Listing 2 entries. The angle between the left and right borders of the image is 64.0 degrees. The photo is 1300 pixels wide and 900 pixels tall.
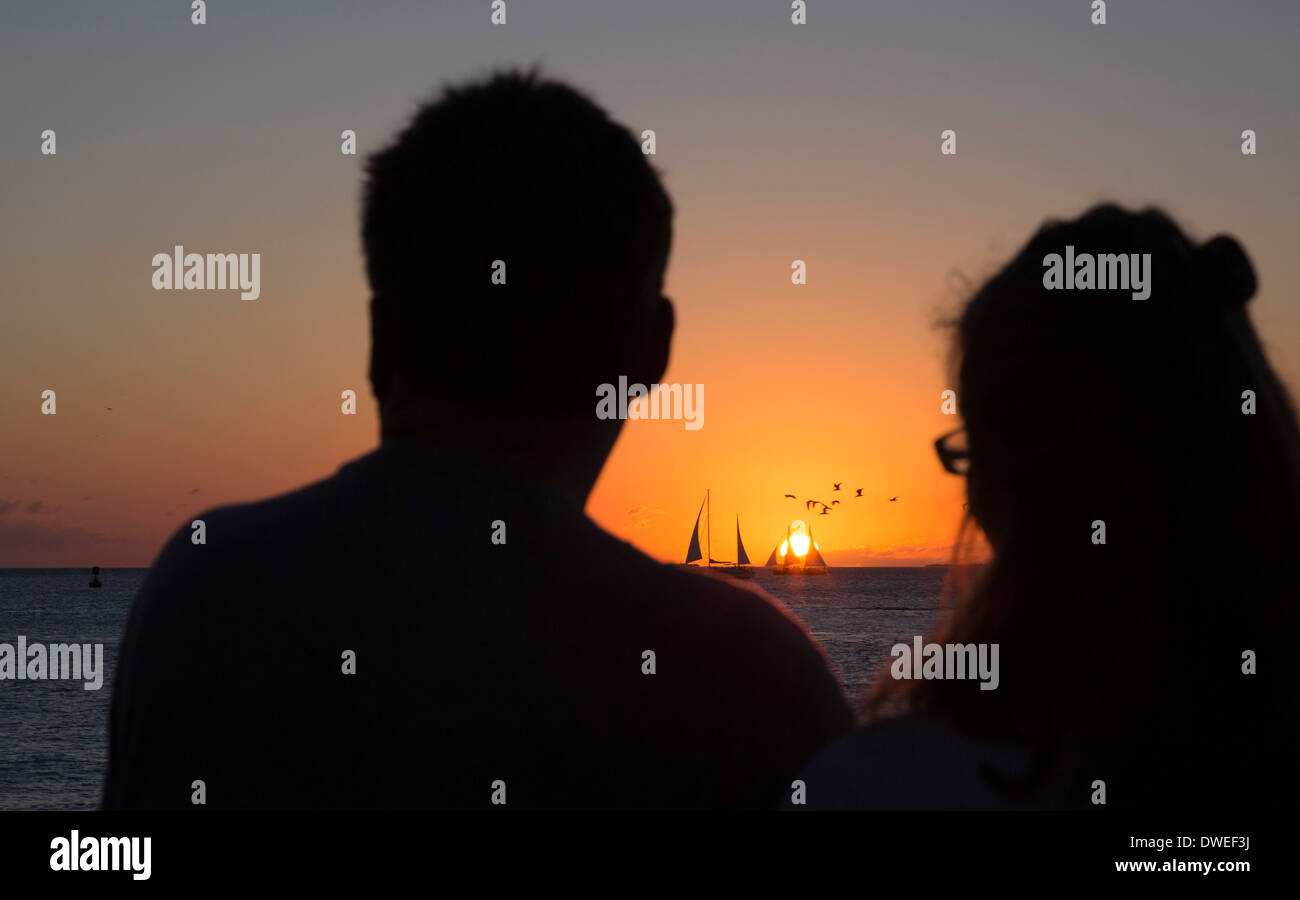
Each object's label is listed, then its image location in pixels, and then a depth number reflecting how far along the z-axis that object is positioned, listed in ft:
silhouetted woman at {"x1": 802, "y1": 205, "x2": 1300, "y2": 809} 5.86
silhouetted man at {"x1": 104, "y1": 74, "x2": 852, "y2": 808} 5.13
